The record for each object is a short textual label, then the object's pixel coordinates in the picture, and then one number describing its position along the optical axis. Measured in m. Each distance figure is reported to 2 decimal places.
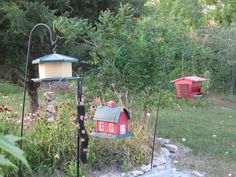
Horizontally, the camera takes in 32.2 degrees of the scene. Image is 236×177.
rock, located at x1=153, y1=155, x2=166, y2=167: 4.96
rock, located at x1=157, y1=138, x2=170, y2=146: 5.94
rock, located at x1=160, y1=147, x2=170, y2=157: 5.50
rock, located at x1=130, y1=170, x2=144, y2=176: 4.56
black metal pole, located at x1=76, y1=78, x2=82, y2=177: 3.61
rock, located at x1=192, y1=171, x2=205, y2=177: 4.78
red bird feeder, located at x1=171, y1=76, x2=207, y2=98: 5.55
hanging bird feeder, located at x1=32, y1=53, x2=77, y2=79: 3.38
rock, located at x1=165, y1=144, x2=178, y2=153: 5.76
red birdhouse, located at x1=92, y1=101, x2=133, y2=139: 4.00
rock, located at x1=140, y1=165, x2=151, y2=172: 4.72
